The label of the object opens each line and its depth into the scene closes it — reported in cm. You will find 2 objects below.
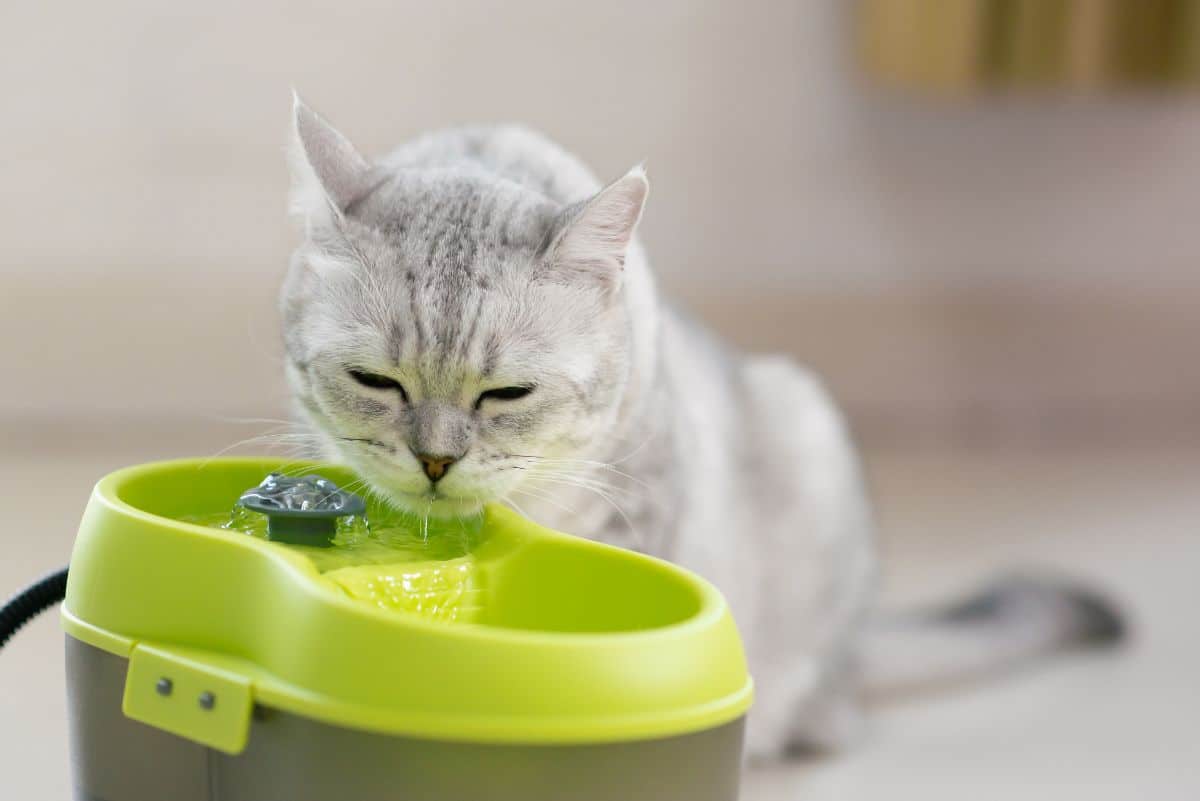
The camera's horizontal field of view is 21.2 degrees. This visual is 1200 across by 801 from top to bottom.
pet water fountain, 90
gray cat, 103
